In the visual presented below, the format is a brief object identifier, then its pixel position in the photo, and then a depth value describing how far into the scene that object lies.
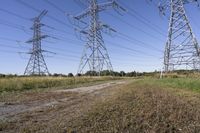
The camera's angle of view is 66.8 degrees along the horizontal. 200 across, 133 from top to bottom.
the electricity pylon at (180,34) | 15.60
